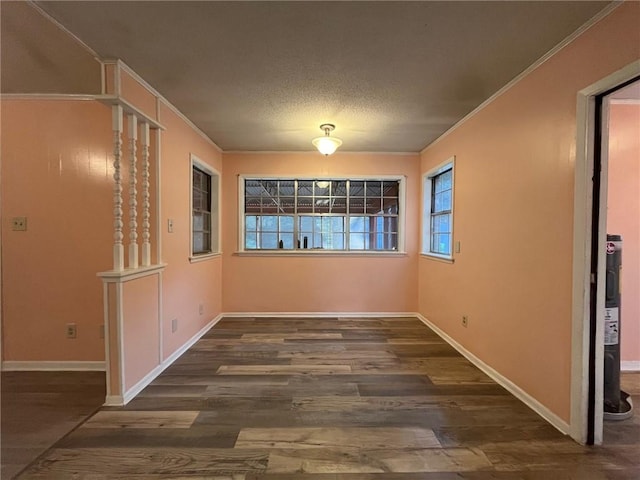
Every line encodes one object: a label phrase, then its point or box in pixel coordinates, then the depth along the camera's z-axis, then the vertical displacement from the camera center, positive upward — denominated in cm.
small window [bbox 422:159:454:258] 393 +29
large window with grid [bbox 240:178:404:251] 479 +30
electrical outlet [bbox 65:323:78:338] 287 -91
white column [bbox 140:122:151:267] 261 +30
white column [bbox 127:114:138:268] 241 +31
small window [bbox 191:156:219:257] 383 +32
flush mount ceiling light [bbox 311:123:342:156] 324 +95
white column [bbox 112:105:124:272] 226 +30
